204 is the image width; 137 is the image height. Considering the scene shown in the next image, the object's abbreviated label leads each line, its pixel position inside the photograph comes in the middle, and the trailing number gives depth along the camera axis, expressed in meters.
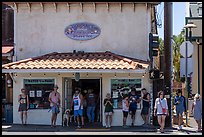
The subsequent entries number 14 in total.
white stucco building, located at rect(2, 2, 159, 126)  19.70
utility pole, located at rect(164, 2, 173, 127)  18.41
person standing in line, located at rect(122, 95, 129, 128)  18.67
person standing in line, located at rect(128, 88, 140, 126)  19.08
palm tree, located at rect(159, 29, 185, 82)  38.23
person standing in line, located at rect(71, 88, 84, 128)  18.61
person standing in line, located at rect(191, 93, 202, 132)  17.58
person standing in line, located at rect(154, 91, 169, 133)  17.23
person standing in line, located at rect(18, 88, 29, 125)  19.12
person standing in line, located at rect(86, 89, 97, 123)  19.53
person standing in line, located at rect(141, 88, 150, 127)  18.89
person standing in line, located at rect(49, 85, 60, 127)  18.60
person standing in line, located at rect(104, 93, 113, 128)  18.62
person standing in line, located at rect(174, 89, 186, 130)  18.50
